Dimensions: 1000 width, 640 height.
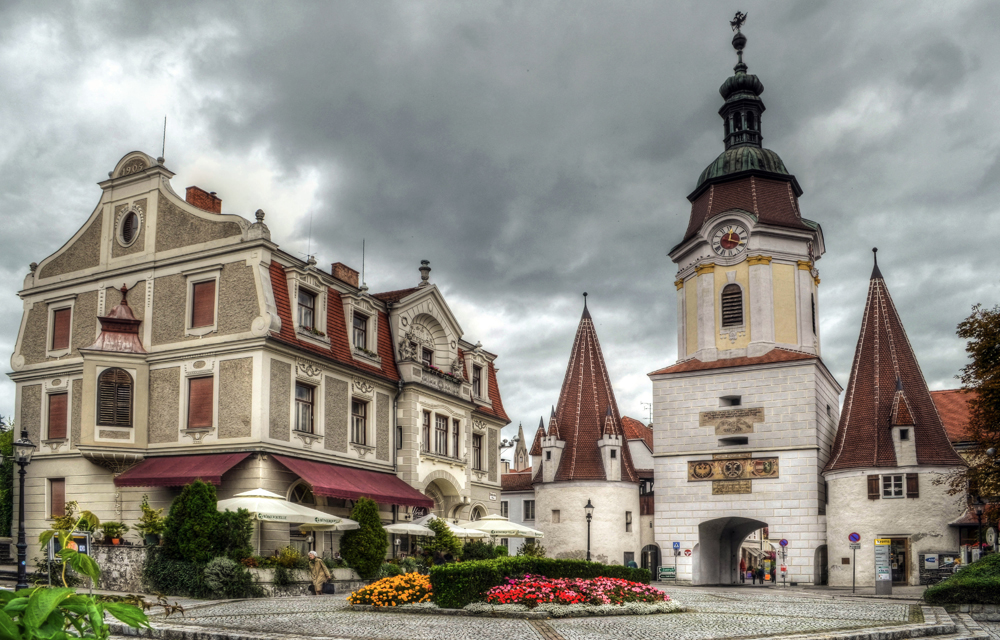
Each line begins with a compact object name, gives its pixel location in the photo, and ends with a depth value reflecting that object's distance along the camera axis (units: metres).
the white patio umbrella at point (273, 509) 24.16
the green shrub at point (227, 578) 23.05
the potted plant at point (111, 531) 27.09
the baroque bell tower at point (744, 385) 47.38
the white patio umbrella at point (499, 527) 32.91
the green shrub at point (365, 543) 27.22
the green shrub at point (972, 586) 19.92
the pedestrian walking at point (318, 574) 24.91
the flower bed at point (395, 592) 18.56
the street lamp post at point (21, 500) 21.17
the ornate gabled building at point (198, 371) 28.34
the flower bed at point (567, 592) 17.58
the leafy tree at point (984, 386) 28.86
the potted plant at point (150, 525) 26.30
